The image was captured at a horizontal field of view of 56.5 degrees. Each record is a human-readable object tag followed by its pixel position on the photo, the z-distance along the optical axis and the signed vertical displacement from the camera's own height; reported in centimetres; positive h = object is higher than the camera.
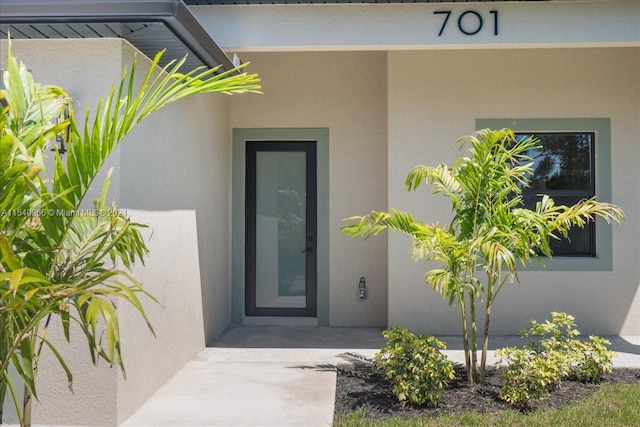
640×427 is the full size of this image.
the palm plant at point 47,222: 256 +0
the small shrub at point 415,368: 493 -125
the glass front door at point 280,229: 872 -11
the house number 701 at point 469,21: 619 +208
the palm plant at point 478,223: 506 -2
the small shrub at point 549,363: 493 -125
